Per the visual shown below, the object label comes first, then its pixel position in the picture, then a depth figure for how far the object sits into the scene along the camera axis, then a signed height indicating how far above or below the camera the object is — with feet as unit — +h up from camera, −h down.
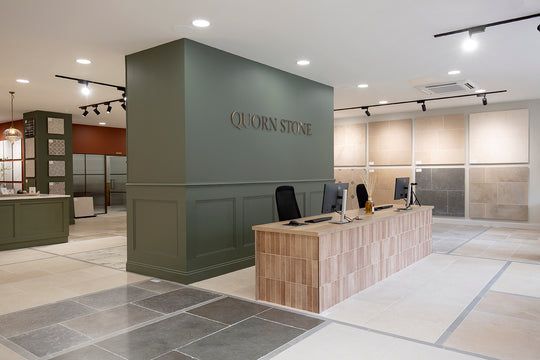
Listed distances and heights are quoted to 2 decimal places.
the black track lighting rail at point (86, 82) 21.95 +5.11
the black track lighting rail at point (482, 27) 13.91 +5.12
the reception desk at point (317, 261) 12.29 -2.89
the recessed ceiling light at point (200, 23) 14.10 +5.20
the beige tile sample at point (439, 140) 33.04 +2.49
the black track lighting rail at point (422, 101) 27.37 +5.10
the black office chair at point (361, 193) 23.52 -1.27
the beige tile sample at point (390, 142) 35.42 +2.49
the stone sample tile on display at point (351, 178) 37.45 -0.66
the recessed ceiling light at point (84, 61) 18.79 +5.17
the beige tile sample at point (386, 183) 35.81 -1.14
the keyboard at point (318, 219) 14.25 -1.72
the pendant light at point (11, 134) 28.81 +2.80
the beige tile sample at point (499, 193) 30.63 -1.78
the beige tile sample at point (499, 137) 30.60 +2.48
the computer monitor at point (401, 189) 20.03 -0.91
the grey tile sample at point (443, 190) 33.19 -1.61
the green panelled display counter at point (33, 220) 23.11 -2.73
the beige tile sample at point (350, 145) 37.83 +2.47
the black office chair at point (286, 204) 16.40 -1.31
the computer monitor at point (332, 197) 14.61 -0.93
